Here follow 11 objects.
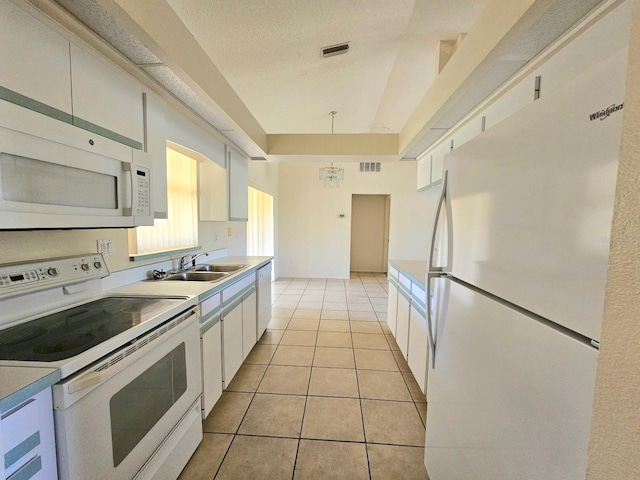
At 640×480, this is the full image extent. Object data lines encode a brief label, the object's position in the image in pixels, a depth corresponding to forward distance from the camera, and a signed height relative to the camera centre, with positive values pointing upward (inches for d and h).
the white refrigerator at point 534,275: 21.9 -5.4
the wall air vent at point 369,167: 255.8 +53.3
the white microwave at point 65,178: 35.6 +6.7
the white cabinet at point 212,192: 110.7 +11.9
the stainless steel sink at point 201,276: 93.2 -19.6
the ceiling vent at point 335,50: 88.5 +58.3
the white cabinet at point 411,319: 80.7 -34.6
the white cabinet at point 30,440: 27.0 -24.0
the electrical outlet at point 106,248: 63.6 -7.0
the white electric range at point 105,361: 34.0 -21.7
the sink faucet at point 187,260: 95.6 -14.8
